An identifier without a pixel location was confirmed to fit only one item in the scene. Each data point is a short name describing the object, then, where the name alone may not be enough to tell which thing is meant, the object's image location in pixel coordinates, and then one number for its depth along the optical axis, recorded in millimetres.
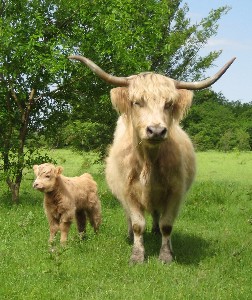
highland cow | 6550
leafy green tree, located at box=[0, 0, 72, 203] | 10867
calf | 7715
